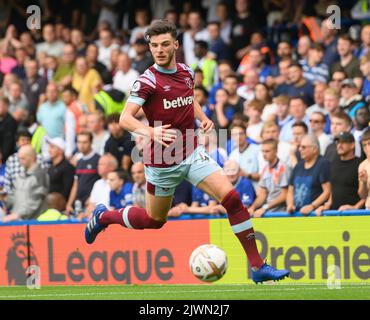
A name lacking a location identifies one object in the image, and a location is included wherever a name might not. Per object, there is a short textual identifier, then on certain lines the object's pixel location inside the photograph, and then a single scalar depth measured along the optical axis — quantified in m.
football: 11.50
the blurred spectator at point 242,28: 19.80
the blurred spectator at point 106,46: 21.03
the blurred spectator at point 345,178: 13.89
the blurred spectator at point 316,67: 17.05
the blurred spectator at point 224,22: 20.16
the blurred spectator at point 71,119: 19.00
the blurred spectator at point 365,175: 13.55
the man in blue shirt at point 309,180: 14.09
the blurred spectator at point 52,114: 19.50
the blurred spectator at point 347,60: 16.45
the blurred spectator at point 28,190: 16.53
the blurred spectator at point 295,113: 15.98
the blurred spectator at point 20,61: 22.00
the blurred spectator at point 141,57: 19.59
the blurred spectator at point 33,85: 20.78
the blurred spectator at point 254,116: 16.50
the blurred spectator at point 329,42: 17.28
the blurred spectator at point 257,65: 18.20
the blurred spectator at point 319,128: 15.23
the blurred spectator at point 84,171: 16.89
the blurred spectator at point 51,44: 22.22
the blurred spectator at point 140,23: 21.14
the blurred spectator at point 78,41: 21.48
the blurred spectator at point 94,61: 20.55
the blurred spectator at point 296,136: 15.20
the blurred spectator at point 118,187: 15.87
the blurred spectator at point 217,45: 19.53
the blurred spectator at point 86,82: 20.02
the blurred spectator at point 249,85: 17.62
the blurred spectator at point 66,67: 20.84
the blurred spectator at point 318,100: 16.11
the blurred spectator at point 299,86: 16.75
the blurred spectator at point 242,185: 14.90
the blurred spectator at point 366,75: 15.79
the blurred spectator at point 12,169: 17.38
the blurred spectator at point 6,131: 19.52
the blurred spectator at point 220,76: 18.08
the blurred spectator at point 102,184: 16.25
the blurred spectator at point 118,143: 17.25
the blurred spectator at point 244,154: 15.34
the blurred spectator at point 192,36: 20.02
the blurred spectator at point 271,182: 14.58
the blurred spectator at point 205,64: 18.81
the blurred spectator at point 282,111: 16.33
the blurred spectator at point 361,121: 14.82
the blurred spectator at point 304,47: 17.77
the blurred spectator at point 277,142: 15.24
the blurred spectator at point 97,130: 17.84
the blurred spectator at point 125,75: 19.34
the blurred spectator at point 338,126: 14.45
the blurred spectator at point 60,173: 17.48
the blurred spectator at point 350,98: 15.34
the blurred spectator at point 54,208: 16.12
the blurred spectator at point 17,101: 20.51
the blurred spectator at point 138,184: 15.55
